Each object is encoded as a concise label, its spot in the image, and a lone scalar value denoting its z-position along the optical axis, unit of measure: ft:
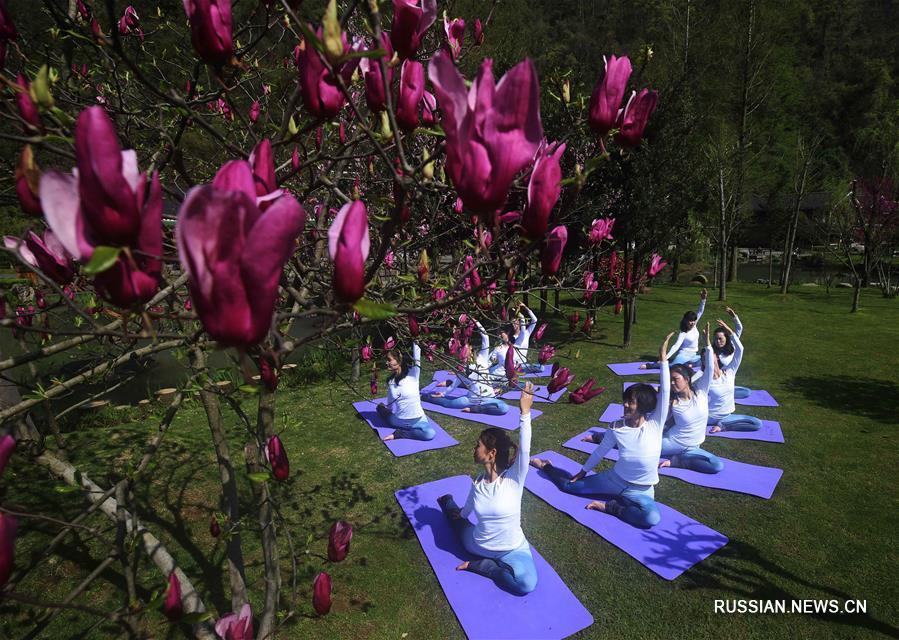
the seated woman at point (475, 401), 23.08
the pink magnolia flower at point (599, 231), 8.35
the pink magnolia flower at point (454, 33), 4.84
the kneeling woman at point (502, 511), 11.23
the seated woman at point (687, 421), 16.78
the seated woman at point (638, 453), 13.60
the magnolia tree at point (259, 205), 1.73
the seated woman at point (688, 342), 25.81
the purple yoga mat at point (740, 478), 15.23
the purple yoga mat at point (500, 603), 10.23
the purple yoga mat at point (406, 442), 19.12
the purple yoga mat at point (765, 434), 18.88
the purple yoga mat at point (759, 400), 22.66
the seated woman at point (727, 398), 19.58
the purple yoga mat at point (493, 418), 21.97
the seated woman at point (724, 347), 20.61
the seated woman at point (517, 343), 22.65
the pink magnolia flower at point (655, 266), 10.05
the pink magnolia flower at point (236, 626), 4.97
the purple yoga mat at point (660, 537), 12.00
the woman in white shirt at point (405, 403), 19.75
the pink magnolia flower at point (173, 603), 4.41
